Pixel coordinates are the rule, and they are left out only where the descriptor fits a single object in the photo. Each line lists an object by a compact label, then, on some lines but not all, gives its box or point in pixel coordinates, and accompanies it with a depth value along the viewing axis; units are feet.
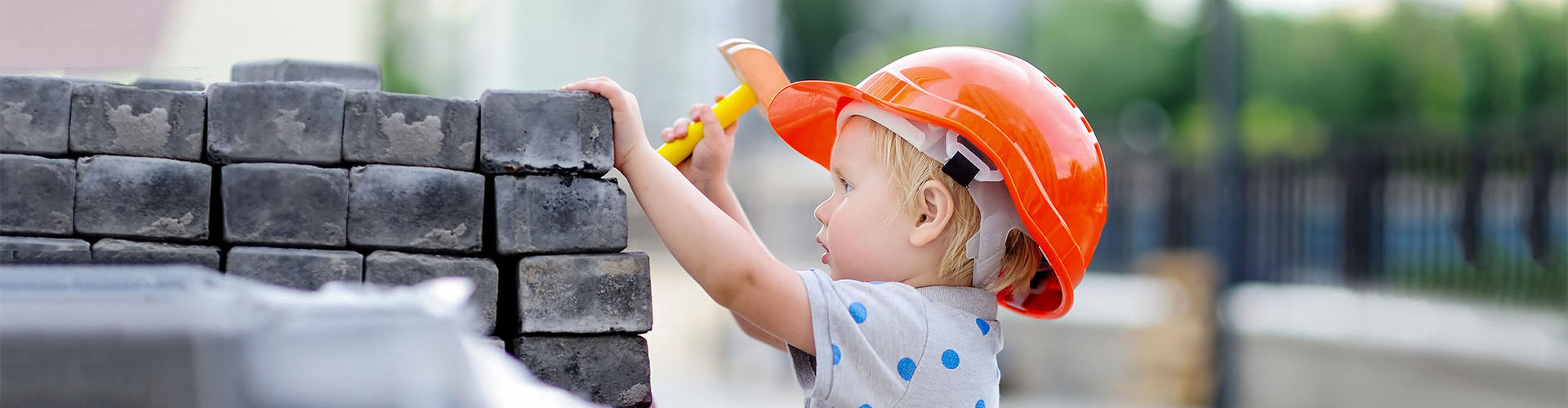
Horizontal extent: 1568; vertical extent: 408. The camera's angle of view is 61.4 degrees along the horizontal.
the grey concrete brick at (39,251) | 5.85
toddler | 6.73
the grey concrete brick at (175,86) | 6.28
